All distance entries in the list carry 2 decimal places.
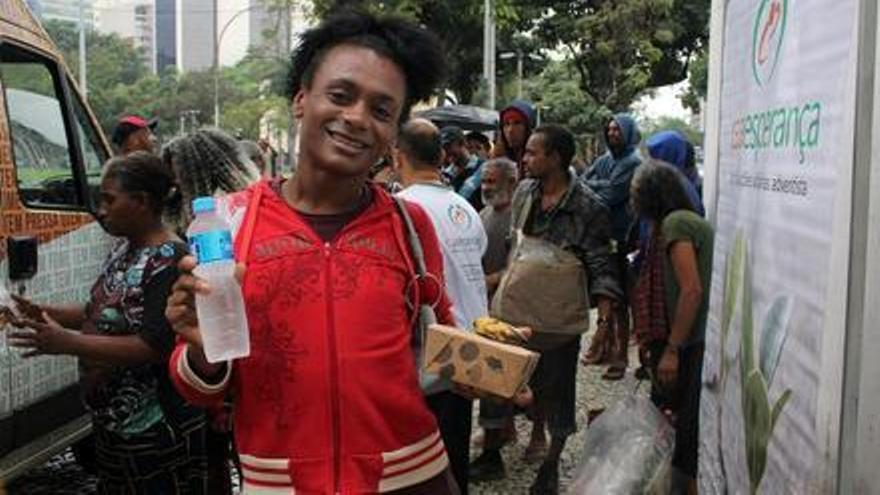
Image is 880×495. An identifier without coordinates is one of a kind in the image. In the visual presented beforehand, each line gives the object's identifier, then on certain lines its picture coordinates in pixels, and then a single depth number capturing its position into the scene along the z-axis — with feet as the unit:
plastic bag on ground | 12.91
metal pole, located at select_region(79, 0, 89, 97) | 98.75
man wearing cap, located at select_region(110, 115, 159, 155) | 21.76
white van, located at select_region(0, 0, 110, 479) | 13.25
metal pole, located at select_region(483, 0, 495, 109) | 59.49
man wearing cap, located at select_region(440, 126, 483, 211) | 30.57
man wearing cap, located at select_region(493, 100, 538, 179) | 22.90
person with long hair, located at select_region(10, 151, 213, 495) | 9.70
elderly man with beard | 18.01
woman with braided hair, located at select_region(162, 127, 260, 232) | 13.46
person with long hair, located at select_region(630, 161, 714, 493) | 14.20
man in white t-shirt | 12.89
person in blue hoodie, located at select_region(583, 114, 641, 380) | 24.67
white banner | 6.97
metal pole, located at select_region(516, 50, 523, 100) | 103.01
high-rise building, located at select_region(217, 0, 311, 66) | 66.39
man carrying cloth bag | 16.51
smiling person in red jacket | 6.60
